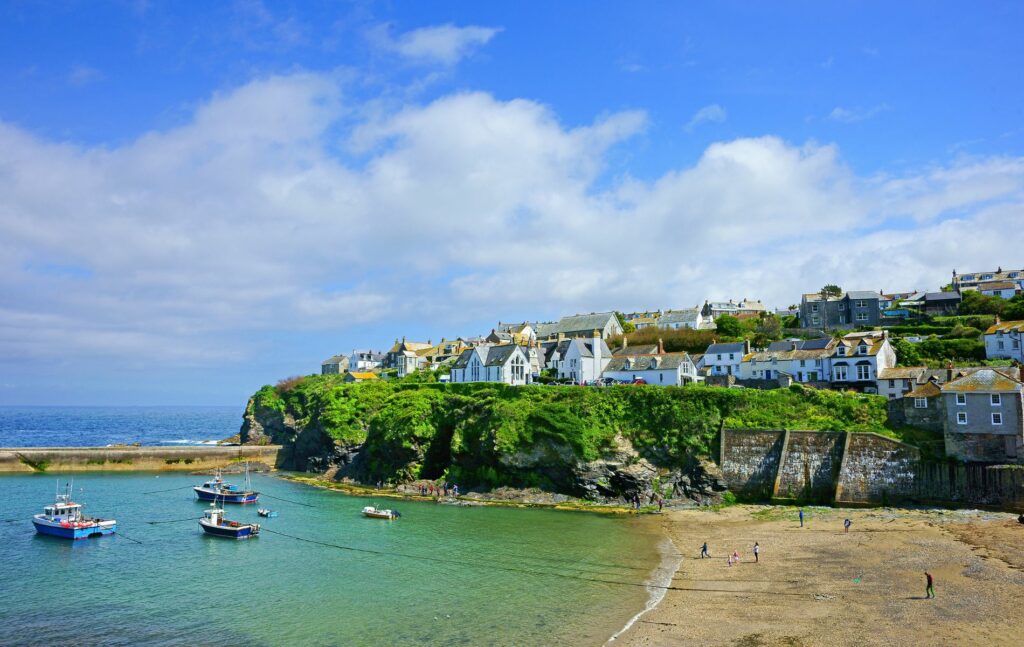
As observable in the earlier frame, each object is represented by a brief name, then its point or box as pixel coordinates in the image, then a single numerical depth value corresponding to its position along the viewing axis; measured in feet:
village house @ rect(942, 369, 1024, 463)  150.20
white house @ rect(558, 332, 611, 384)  262.26
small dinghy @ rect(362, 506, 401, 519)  165.27
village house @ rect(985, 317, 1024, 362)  204.64
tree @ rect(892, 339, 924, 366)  218.59
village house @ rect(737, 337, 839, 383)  220.84
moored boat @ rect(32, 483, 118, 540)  144.15
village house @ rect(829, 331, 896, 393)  205.26
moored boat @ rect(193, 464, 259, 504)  194.29
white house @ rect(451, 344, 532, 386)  271.90
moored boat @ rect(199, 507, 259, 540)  148.15
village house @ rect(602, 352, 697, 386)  237.04
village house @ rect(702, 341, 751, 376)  242.58
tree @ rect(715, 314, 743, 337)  280.84
